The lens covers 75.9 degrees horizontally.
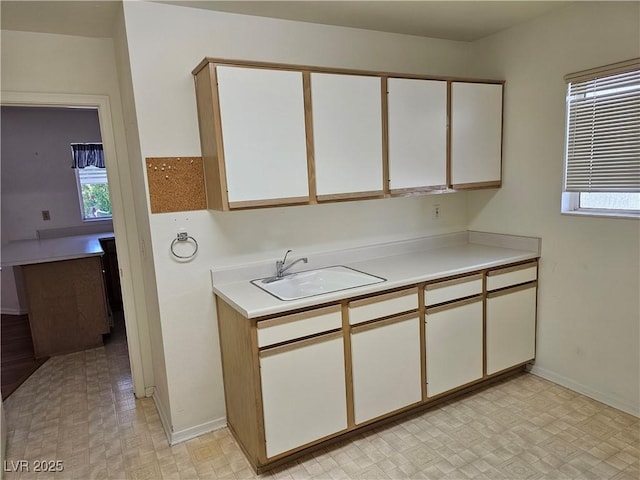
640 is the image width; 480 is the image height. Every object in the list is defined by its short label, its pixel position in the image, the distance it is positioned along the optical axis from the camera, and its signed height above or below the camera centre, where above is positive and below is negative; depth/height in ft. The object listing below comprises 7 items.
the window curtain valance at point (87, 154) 16.09 +1.52
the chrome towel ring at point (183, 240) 7.48 -0.95
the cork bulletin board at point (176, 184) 7.24 +0.09
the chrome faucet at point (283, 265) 8.31 -1.65
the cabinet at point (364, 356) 6.64 -3.23
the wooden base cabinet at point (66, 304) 11.81 -3.22
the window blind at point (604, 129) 7.43 +0.72
